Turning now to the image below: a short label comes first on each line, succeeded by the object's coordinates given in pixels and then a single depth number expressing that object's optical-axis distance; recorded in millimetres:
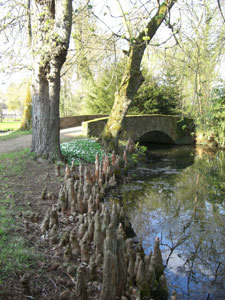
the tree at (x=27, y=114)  16969
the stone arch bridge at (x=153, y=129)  13705
